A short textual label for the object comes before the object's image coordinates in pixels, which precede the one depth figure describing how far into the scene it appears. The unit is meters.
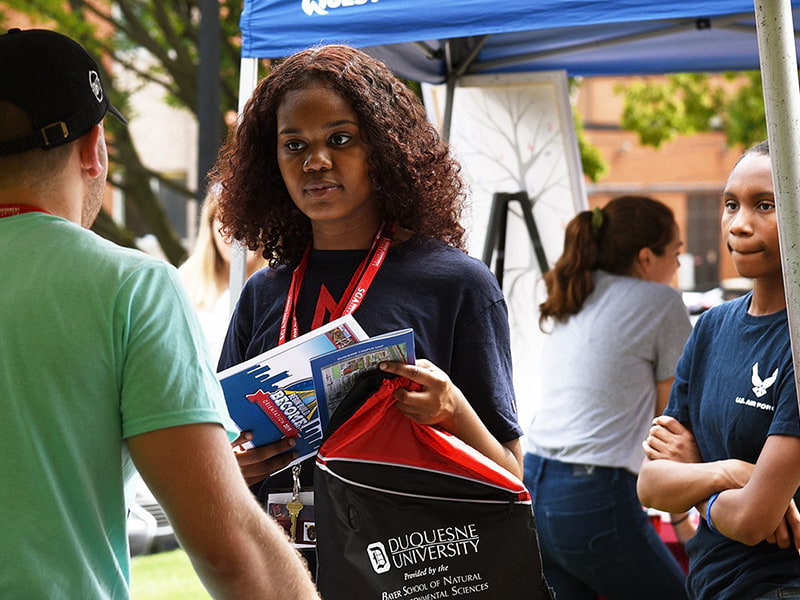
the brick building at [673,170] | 28.77
